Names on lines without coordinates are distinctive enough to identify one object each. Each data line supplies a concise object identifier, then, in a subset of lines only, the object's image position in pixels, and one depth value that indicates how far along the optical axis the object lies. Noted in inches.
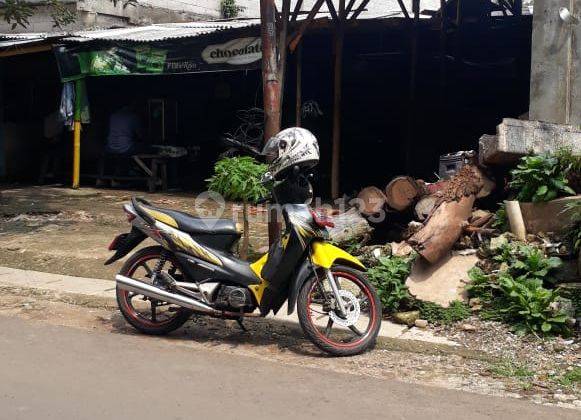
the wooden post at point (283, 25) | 390.4
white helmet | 214.5
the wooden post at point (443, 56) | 529.3
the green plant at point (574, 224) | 247.4
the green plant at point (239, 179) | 281.6
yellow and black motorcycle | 210.5
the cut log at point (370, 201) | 329.1
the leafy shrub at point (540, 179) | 268.8
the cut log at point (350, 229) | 316.5
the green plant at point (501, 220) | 280.5
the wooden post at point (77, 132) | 577.3
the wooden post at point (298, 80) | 528.5
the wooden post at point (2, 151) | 661.3
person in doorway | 620.7
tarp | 508.1
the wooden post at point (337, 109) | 505.4
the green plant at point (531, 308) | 222.5
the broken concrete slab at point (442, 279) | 254.5
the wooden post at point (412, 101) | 538.6
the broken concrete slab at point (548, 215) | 262.4
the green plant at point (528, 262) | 243.0
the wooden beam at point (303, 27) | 453.1
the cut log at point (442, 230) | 268.5
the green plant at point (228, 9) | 872.9
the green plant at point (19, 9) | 406.6
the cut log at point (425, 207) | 314.8
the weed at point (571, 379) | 187.8
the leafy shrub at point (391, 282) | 242.5
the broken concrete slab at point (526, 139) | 285.3
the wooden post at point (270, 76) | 288.2
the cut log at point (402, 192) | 327.3
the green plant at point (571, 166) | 267.9
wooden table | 593.3
